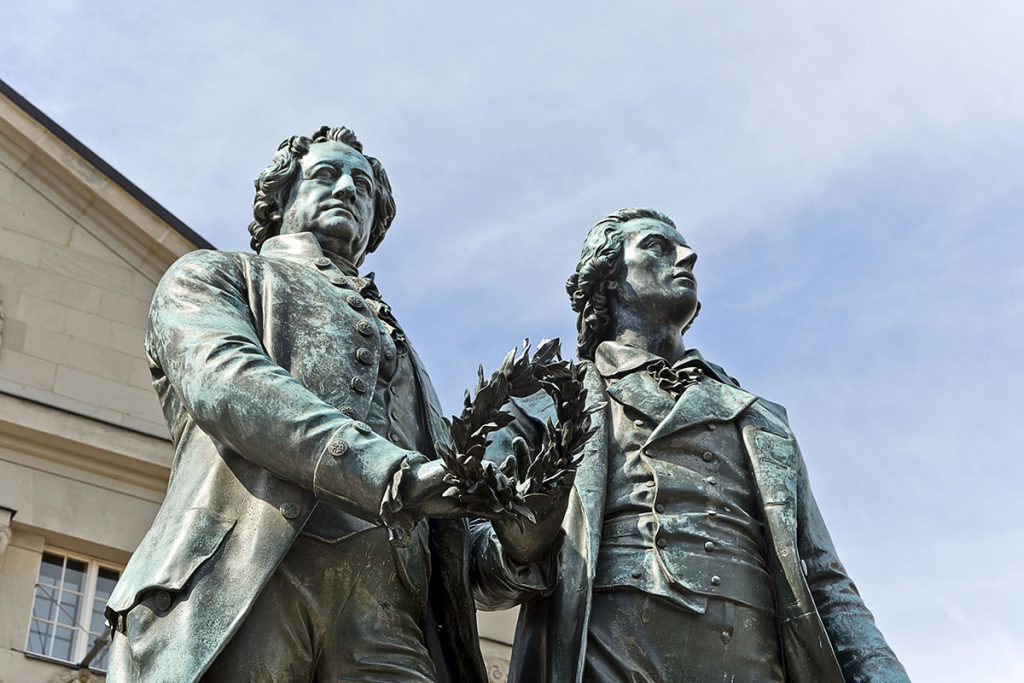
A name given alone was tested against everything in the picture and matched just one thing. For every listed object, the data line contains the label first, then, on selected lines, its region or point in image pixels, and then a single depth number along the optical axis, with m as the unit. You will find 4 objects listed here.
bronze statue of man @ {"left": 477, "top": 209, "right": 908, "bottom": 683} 8.25
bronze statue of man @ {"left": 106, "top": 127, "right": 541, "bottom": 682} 7.39
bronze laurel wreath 7.19
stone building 22.98
